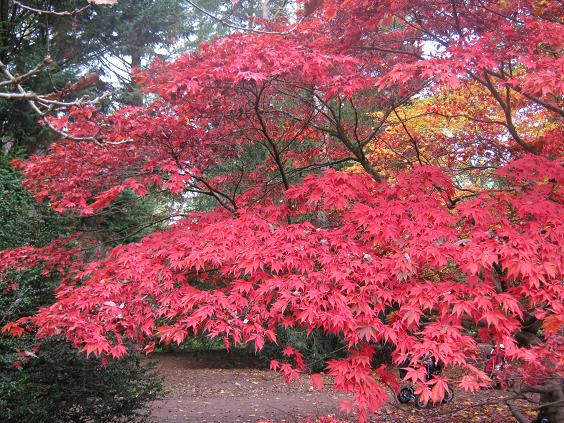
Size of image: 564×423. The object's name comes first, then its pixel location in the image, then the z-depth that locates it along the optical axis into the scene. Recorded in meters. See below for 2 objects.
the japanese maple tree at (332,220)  2.80
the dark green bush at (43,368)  4.38
